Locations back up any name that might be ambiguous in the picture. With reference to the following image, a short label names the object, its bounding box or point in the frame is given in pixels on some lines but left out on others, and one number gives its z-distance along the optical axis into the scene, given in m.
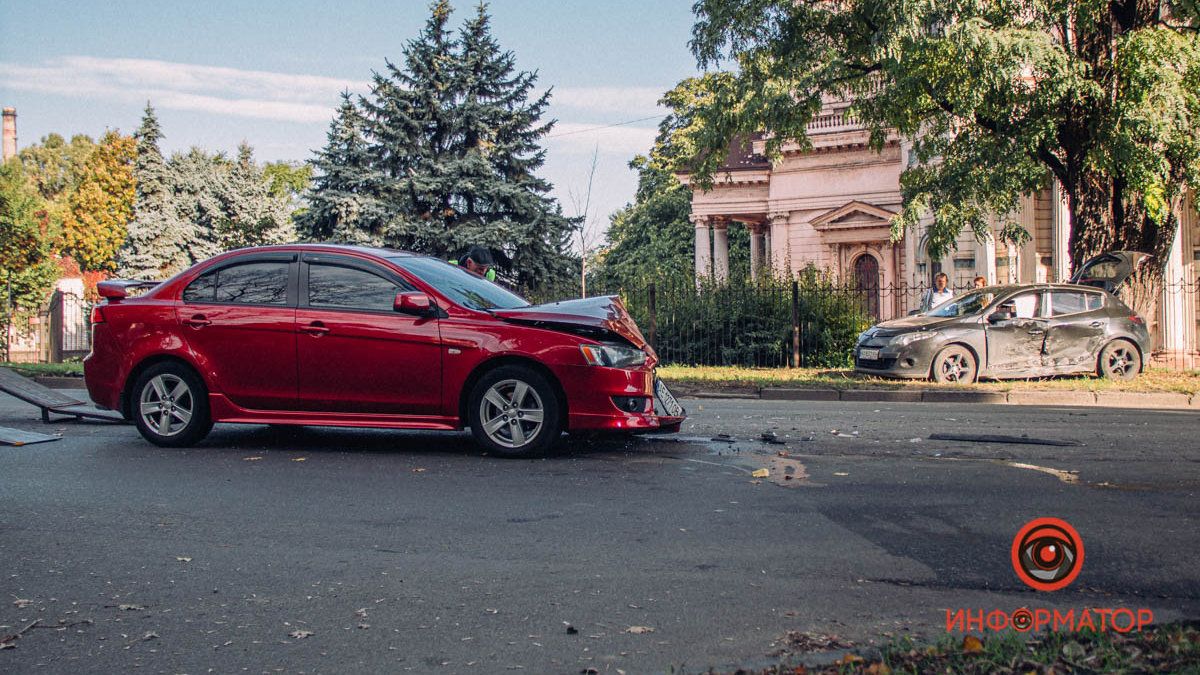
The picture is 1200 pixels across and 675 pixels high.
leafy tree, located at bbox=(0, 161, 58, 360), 47.47
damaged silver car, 16.64
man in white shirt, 19.53
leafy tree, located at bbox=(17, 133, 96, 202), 93.56
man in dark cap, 13.30
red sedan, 7.92
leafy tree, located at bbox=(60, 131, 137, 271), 68.75
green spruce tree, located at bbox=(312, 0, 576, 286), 36.94
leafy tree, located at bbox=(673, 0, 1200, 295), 15.78
